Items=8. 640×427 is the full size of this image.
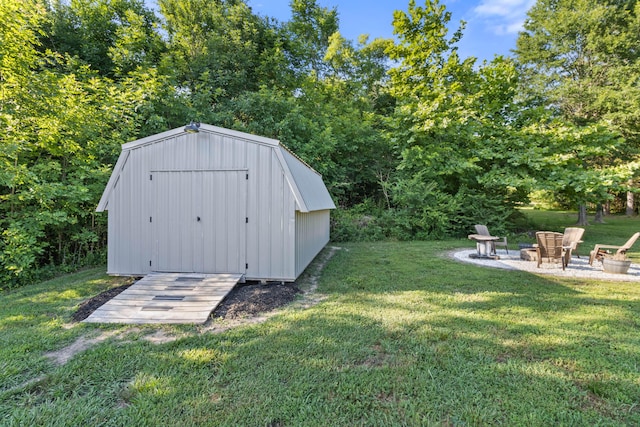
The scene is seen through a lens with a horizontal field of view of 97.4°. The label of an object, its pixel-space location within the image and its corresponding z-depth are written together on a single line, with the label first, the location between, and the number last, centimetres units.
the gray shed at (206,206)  484
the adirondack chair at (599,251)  570
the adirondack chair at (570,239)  622
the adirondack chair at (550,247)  596
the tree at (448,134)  1134
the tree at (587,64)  1266
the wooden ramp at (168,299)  352
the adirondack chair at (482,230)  796
